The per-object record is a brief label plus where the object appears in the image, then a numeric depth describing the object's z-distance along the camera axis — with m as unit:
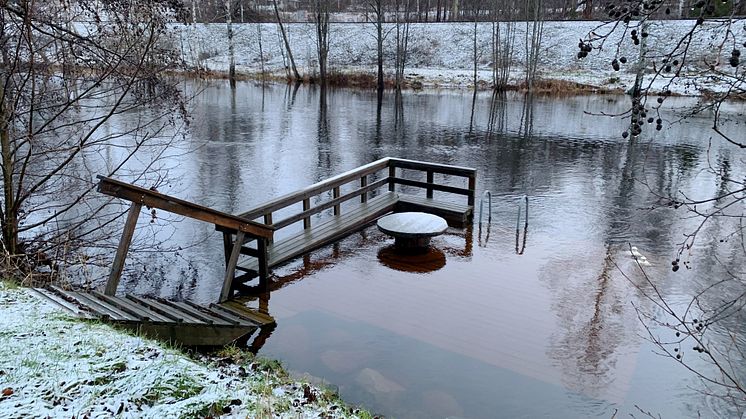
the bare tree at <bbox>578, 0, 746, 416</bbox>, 2.75
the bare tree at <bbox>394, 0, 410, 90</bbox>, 33.41
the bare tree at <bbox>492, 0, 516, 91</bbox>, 32.38
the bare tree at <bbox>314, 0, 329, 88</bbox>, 33.72
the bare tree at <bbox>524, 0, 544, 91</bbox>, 30.57
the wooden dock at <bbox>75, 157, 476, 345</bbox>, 5.52
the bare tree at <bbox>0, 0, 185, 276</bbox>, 6.32
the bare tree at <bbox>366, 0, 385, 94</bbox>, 32.28
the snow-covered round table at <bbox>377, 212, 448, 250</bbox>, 8.76
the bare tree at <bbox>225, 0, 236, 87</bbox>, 35.51
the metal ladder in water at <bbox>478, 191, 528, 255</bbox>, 9.23
